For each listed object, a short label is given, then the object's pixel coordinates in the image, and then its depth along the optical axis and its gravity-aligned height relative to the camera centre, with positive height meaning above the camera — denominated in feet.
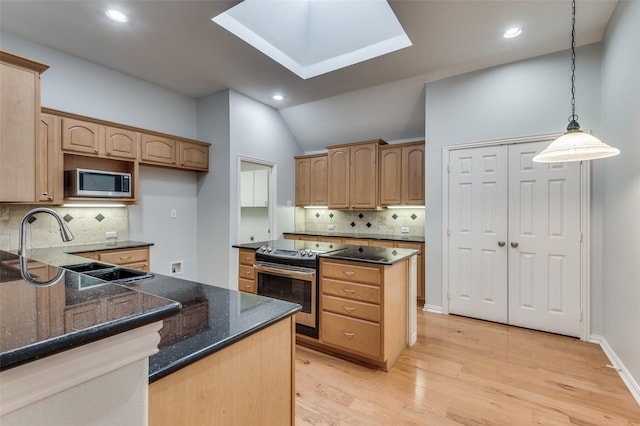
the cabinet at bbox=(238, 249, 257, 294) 11.73 -2.43
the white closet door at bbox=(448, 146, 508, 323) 10.95 -0.80
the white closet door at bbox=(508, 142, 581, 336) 9.79 -1.08
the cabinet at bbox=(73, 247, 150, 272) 9.87 -1.62
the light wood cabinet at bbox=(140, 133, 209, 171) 12.04 +2.61
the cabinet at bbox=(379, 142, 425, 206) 14.17 +1.90
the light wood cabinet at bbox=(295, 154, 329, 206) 17.33 +1.93
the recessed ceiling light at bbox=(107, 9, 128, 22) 8.30 +5.75
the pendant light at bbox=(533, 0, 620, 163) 5.84 +1.32
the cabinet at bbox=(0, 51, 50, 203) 7.86 +2.41
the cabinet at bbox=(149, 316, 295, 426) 2.62 -1.83
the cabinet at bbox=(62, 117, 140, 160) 9.98 +2.65
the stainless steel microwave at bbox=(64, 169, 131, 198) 9.92 +1.02
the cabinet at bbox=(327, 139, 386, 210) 15.24 +2.00
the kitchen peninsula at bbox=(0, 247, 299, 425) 1.47 -1.22
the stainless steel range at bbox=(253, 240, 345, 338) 8.59 -2.02
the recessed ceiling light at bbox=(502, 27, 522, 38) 9.03 +5.69
